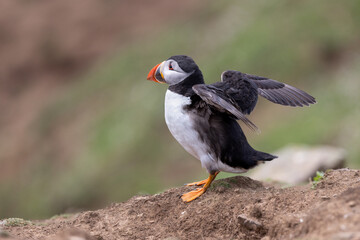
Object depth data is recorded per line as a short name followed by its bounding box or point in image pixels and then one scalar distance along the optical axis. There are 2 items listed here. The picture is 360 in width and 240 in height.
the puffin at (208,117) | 11.84
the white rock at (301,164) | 18.48
